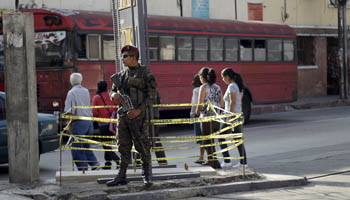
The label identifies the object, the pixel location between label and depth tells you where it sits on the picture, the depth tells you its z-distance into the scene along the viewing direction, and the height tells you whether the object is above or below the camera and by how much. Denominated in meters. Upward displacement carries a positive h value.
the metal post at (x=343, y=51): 28.61 +0.50
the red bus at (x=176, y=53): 16.35 +0.41
